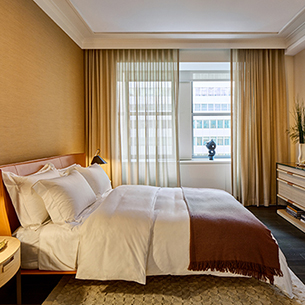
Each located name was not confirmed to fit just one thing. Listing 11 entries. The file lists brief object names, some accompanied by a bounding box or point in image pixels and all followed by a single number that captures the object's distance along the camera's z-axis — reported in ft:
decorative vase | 11.50
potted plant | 11.58
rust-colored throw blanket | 6.04
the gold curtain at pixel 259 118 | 13.62
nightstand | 4.79
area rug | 6.01
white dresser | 10.57
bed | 6.08
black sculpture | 15.47
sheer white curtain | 13.61
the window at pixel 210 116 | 16.17
